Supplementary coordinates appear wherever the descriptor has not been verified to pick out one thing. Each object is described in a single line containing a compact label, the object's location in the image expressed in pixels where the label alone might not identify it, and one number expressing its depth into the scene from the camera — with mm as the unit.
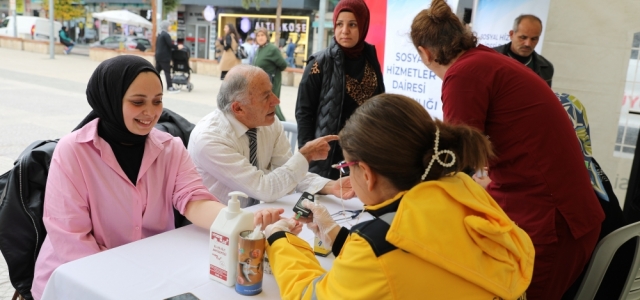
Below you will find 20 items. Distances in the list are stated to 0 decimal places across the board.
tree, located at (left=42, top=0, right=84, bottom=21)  27266
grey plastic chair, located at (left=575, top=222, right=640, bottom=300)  2006
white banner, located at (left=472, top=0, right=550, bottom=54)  3982
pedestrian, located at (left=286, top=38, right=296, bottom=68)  20375
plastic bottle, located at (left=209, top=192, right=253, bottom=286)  1428
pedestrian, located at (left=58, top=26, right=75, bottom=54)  23483
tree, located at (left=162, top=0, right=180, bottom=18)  24038
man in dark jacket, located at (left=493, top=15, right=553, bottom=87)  3650
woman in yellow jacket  1092
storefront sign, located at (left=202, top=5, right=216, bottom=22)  24844
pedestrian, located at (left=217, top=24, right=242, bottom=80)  9365
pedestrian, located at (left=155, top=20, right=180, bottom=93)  10969
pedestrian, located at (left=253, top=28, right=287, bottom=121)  7211
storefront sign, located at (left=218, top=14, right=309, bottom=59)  23139
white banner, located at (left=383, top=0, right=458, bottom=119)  4172
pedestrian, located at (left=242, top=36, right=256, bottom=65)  17047
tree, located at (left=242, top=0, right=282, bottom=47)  21016
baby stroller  12105
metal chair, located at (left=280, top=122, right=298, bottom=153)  3910
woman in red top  1811
